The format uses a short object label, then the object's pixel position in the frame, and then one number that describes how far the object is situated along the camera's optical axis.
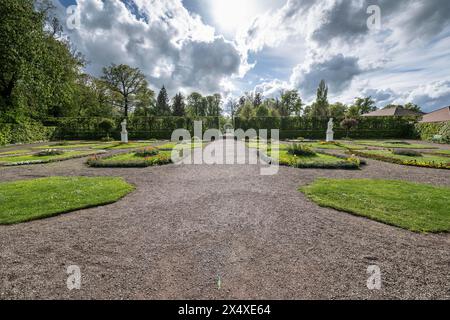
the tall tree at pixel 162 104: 72.38
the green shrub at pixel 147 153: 14.72
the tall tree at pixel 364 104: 81.25
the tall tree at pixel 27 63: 22.16
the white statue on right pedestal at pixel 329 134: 27.33
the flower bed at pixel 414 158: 11.47
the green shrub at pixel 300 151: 14.74
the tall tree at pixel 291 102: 72.38
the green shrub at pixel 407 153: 14.77
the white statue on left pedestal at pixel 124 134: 26.32
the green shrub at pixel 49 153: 15.54
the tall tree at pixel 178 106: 64.00
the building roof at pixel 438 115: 35.29
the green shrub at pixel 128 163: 11.88
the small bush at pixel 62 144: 23.55
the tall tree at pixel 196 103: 87.48
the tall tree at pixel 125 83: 50.19
